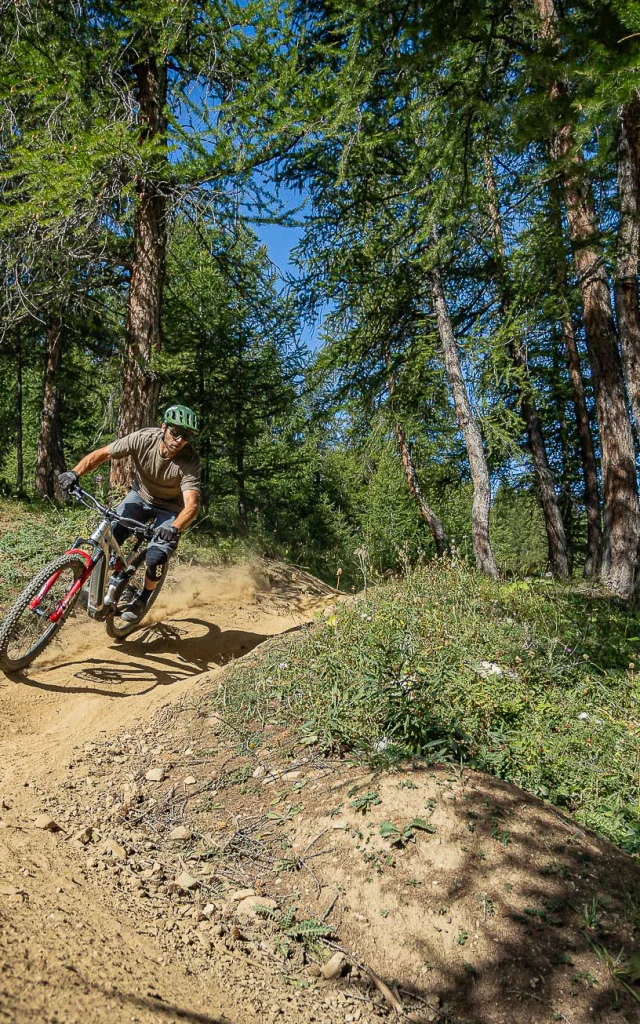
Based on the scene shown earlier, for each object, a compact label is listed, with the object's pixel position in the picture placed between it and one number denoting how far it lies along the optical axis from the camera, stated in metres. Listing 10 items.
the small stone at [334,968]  2.62
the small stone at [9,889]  2.64
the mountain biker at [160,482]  6.25
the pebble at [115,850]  3.29
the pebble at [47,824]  3.45
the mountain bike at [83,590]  5.81
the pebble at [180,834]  3.43
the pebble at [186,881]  3.05
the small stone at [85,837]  3.40
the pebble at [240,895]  3.00
